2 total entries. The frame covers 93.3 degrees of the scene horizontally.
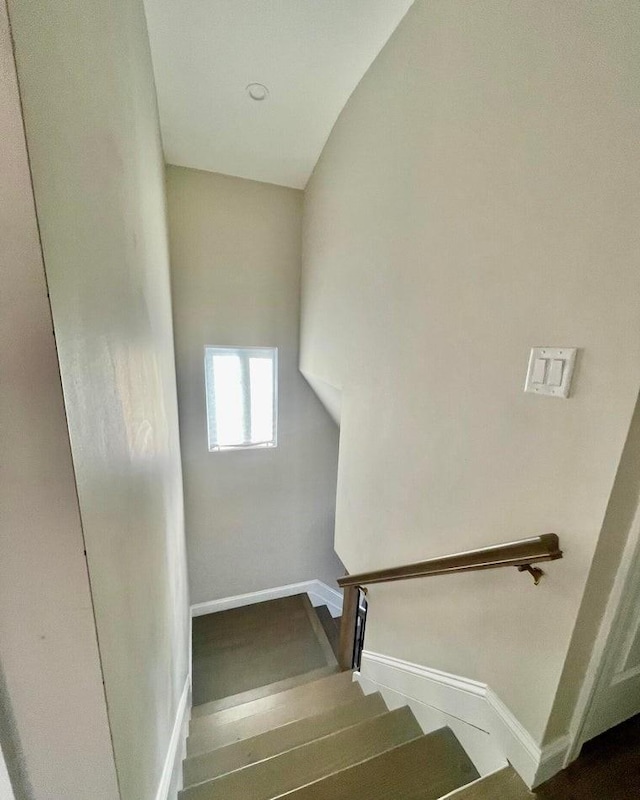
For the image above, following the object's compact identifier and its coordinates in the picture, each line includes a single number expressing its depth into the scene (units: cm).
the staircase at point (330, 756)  102
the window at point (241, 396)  290
